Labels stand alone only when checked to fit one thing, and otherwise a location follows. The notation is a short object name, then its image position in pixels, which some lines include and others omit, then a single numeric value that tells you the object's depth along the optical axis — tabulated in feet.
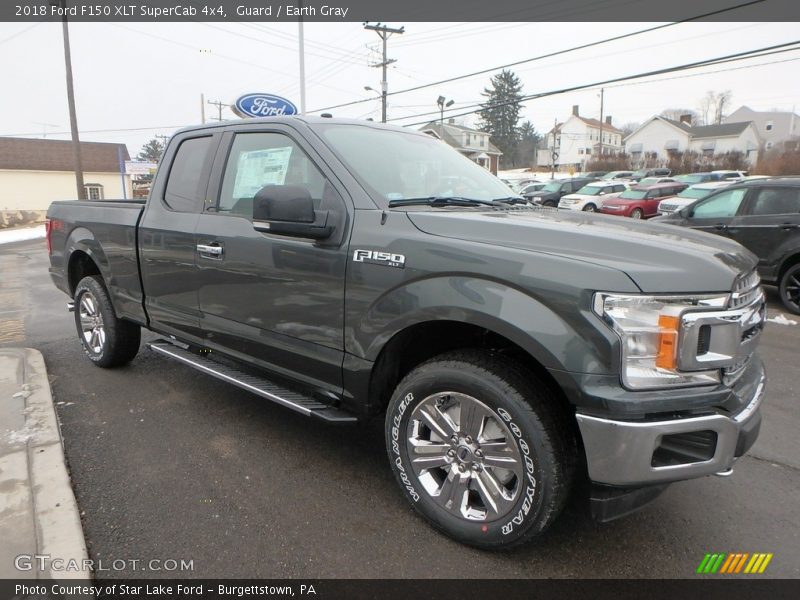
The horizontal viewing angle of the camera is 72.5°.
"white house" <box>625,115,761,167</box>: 209.67
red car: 68.85
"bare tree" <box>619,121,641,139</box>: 318.86
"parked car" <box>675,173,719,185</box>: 110.93
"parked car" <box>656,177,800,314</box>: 23.99
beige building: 144.15
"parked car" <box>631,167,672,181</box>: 144.77
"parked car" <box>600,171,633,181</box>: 147.02
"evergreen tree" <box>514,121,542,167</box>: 285.84
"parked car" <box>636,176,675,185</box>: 109.07
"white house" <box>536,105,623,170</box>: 275.80
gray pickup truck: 6.56
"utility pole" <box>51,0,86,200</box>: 67.82
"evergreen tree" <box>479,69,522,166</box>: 262.06
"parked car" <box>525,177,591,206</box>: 93.59
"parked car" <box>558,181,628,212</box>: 78.79
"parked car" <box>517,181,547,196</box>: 107.08
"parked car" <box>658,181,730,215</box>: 55.78
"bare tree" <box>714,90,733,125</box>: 266.16
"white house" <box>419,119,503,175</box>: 199.61
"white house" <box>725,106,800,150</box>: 244.01
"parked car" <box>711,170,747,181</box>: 114.11
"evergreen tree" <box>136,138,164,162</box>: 365.61
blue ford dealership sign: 38.45
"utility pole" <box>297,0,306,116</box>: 64.09
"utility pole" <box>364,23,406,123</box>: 98.02
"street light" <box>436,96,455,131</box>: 141.08
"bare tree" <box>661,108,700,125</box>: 276.74
